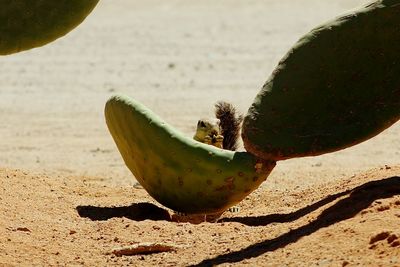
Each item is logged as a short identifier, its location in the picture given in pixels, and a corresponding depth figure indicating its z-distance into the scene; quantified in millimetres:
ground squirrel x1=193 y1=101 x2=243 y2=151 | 13722
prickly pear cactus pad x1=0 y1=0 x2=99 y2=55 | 10805
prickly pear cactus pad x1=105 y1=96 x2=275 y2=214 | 11034
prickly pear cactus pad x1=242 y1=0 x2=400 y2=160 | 10731
